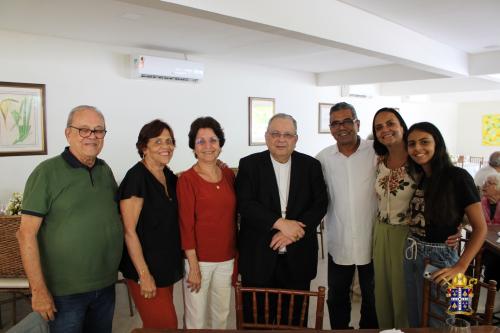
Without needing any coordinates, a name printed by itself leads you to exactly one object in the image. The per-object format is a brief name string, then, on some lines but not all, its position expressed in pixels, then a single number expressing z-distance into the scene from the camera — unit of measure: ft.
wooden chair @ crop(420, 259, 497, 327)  5.56
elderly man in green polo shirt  5.19
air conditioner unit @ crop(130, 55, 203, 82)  14.83
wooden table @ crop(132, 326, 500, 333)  4.36
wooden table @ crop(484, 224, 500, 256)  8.71
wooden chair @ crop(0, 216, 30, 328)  8.02
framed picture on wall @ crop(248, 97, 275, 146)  19.40
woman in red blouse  6.29
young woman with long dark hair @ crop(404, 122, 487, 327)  5.87
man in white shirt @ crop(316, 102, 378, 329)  7.34
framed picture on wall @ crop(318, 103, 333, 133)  23.07
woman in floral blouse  6.84
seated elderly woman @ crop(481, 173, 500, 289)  9.64
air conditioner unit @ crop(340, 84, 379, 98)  24.61
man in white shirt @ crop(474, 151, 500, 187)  14.60
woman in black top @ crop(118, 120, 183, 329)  5.91
